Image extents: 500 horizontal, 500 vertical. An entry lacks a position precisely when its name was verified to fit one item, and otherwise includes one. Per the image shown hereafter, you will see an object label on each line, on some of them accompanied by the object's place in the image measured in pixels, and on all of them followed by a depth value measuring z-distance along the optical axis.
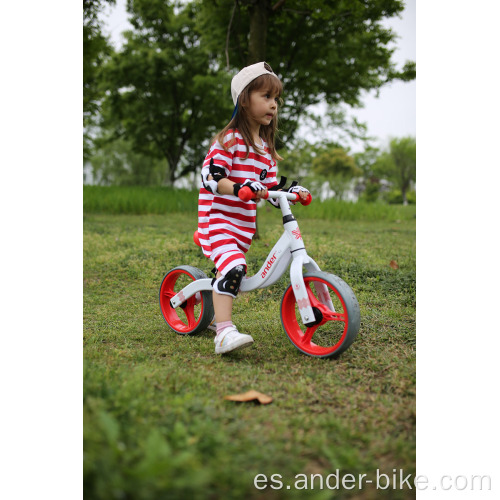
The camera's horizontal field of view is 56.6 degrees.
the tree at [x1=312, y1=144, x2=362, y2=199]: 29.47
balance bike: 2.05
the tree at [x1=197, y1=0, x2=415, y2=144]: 8.55
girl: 2.29
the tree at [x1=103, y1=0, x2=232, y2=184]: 13.65
